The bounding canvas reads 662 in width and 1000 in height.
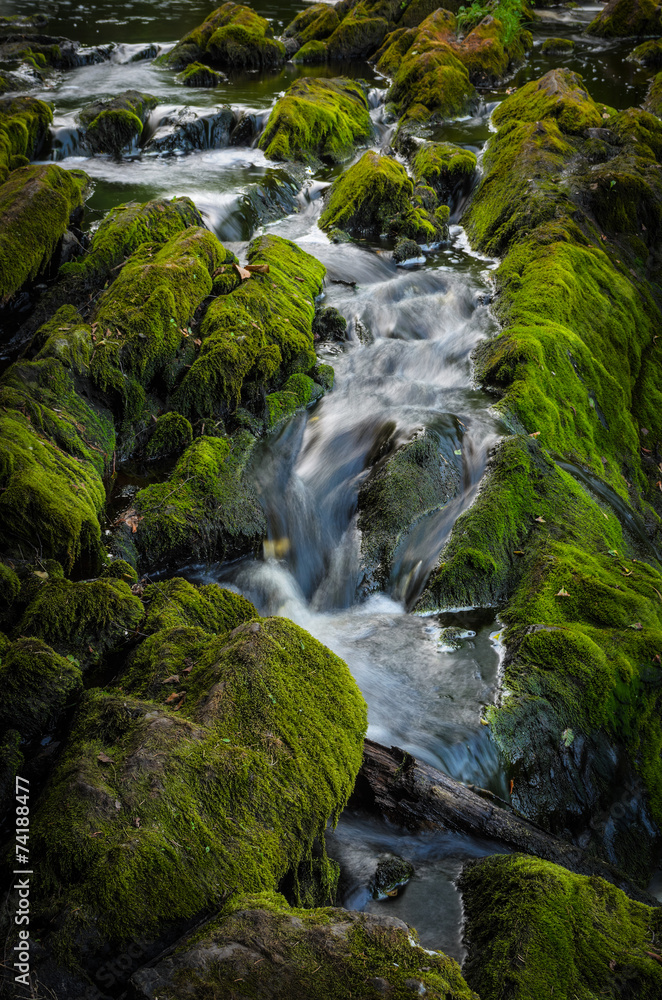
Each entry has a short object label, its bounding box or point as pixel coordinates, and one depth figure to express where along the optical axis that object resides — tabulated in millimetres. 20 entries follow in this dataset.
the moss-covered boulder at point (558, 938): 2848
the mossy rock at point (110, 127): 13766
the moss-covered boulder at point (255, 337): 6797
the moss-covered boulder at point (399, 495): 5863
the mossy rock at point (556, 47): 20391
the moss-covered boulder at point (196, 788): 2482
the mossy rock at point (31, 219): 8086
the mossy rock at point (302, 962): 2262
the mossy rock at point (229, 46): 19734
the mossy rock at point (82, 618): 3969
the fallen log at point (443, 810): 3783
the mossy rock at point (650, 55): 18750
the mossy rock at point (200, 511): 5496
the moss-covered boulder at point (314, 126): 14195
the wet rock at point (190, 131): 14422
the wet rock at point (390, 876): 3568
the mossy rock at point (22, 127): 11547
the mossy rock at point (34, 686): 3455
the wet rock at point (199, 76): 18109
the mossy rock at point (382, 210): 11250
